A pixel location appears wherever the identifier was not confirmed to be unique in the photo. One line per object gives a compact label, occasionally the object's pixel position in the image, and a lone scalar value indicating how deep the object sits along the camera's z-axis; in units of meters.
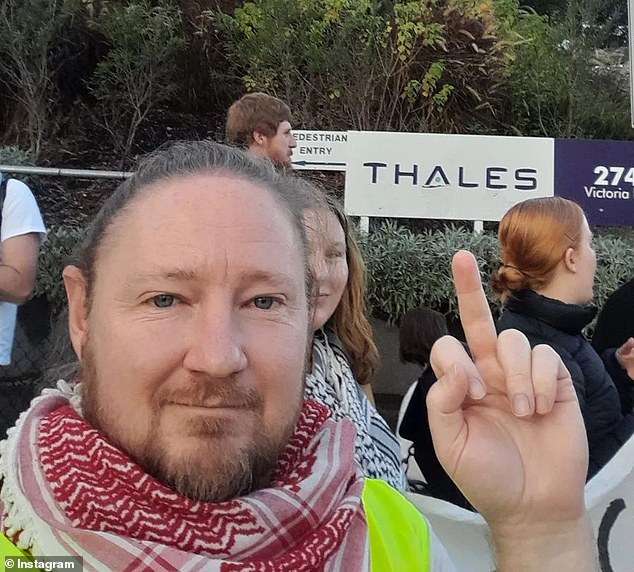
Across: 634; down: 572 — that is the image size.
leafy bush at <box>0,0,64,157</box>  4.14
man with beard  0.81
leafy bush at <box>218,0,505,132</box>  4.19
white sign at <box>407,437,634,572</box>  1.75
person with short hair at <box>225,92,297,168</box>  2.28
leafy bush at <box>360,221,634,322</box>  3.79
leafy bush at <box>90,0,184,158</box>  4.21
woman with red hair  1.83
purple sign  3.72
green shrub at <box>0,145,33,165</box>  4.06
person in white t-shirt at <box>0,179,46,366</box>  1.99
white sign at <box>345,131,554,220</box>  3.79
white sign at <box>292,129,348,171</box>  3.78
